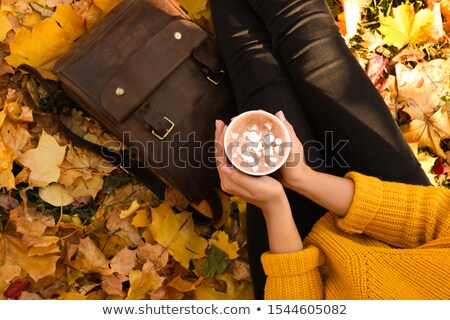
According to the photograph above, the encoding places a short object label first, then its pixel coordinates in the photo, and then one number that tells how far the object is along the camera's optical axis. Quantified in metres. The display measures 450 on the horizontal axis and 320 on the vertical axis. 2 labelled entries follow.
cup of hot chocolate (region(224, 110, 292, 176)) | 1.04
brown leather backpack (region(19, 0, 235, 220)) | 1.36
